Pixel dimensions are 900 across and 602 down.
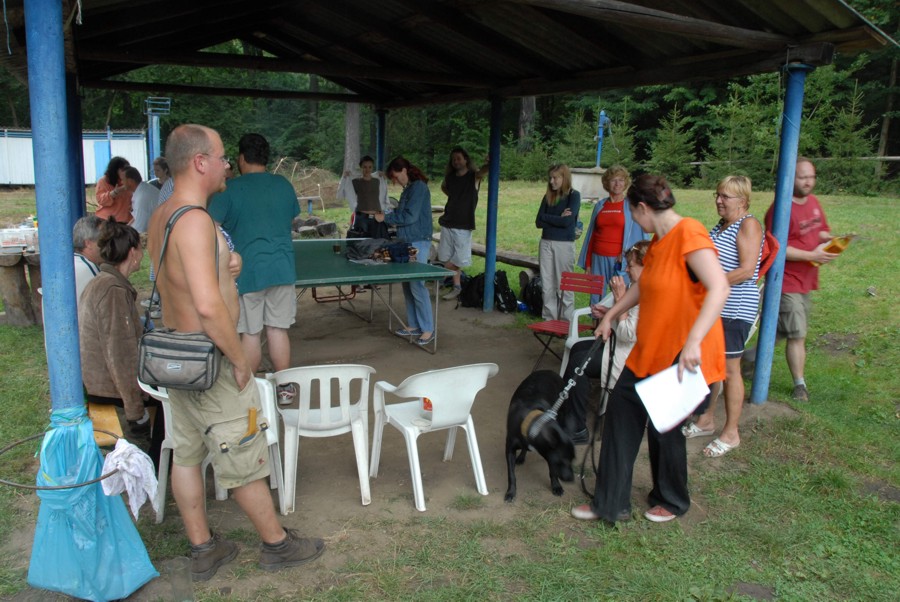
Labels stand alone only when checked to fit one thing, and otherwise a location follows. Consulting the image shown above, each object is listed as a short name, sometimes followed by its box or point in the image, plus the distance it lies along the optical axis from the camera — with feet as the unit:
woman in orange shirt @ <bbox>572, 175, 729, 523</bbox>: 9.05
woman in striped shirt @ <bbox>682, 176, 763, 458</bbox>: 12.73
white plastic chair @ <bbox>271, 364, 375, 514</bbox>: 10.58
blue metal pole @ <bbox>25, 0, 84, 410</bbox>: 7.56
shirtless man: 7.75
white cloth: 8.11
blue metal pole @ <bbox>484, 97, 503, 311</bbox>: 24.40
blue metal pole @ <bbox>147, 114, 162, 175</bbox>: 57.64
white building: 72.49
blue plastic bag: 7.97
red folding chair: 17.04
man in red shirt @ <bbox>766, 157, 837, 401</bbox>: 14.84
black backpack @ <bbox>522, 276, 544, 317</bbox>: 23.85
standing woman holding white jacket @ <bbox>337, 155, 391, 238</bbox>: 24.86
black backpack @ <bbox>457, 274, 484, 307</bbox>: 25.43
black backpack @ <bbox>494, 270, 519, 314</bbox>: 24.72
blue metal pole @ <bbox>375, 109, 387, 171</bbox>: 31.94
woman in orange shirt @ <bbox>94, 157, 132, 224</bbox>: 23.35
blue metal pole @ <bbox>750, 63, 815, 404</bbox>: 14.55
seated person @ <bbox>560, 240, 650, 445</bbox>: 13.23
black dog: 10.79
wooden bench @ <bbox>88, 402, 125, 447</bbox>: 10.75
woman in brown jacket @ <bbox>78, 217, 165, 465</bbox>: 10.60
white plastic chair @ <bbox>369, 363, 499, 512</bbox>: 10.56
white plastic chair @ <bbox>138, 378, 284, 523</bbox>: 10.16
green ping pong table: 17.22
